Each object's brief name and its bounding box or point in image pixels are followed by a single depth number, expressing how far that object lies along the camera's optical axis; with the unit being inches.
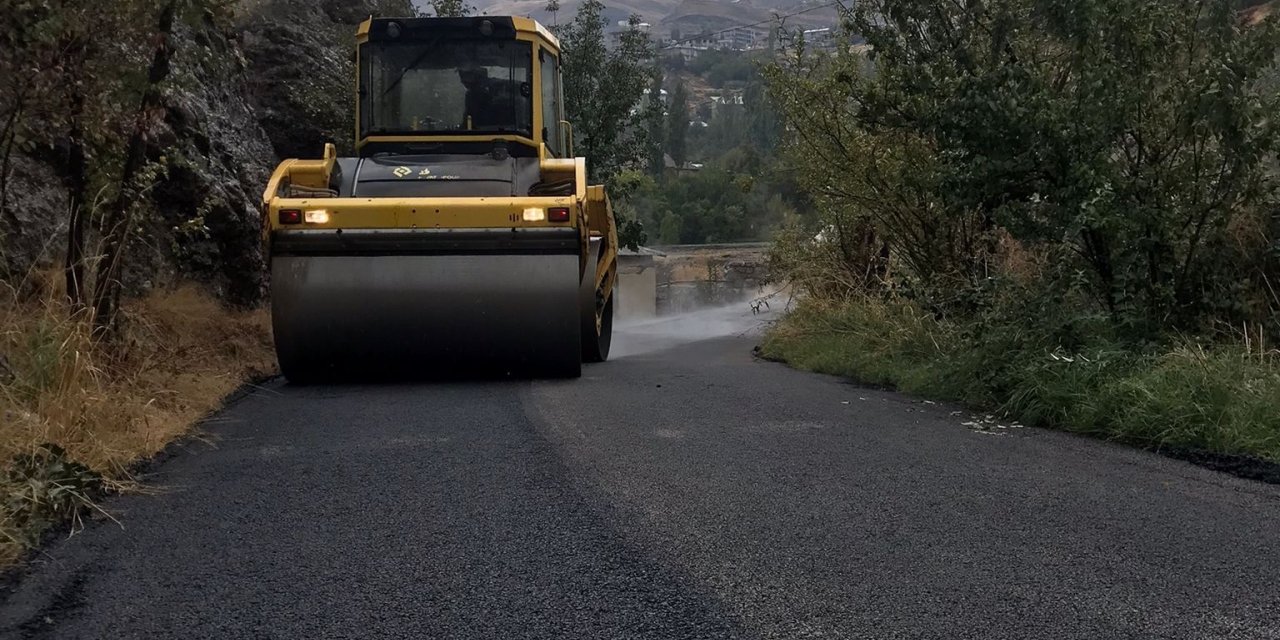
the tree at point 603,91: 871.1
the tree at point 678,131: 3105.3
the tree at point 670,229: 2236.7
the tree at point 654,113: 906.7
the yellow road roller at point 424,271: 362.9
